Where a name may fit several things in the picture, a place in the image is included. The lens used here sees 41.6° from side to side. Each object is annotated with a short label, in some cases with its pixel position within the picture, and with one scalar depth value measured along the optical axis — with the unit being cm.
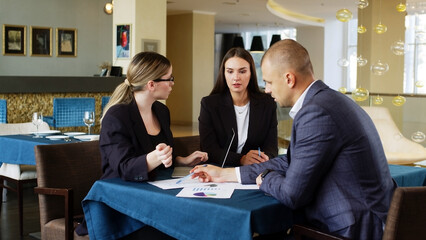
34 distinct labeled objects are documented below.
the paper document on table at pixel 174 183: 240
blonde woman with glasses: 252
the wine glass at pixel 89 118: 521
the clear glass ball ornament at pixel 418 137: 692
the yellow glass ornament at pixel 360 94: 743
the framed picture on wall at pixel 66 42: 1325
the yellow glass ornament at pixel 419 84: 807
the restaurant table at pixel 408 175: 283
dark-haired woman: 346
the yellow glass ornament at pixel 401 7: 768
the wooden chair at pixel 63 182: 283
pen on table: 252
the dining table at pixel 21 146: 480
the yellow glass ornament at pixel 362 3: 736
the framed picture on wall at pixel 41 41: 1279
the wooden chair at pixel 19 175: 450
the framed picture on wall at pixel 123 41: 991
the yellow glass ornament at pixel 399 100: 795
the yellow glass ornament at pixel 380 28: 791
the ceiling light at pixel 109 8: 1248
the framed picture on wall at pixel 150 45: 991
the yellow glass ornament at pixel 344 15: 704
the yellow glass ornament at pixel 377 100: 832
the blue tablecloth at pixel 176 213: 201
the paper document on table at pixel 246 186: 236
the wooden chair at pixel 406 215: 177
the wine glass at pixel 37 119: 541
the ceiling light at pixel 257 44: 1614
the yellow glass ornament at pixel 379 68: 764
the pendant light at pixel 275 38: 1546
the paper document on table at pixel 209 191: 220
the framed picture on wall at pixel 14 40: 1237
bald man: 201
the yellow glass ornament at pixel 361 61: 808
